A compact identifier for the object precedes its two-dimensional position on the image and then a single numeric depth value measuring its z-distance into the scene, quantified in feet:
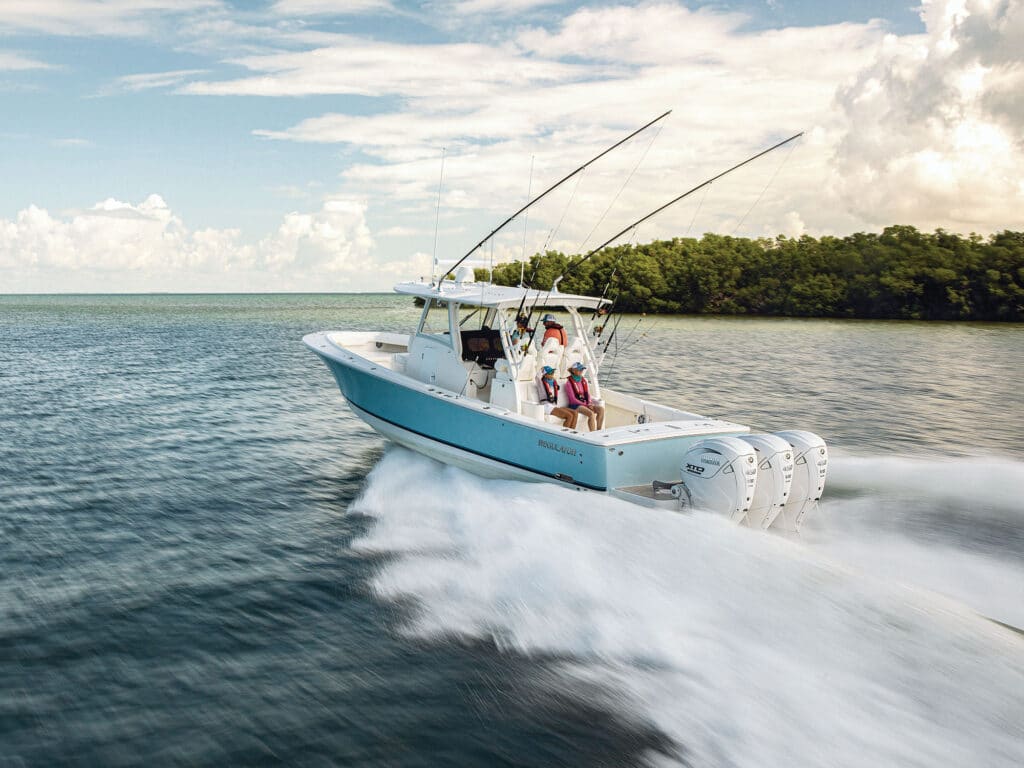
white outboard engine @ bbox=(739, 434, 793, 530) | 23.63
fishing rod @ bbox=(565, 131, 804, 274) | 26.88
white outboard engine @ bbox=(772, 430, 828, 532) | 24.49
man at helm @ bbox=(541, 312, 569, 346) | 30.86
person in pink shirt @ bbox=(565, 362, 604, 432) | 29.48
